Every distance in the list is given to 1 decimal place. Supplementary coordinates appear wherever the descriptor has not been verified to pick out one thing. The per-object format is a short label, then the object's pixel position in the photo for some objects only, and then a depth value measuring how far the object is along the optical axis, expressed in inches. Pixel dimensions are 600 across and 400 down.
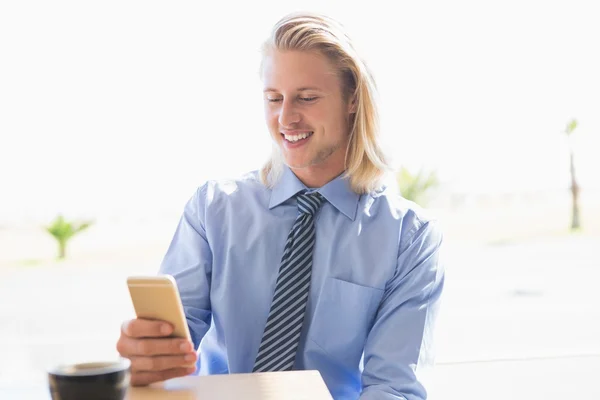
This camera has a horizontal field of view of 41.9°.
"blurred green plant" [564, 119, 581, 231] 159.6
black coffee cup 36.0
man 68.6
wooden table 46.2
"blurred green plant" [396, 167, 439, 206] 154.9
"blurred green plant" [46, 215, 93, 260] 148.3
